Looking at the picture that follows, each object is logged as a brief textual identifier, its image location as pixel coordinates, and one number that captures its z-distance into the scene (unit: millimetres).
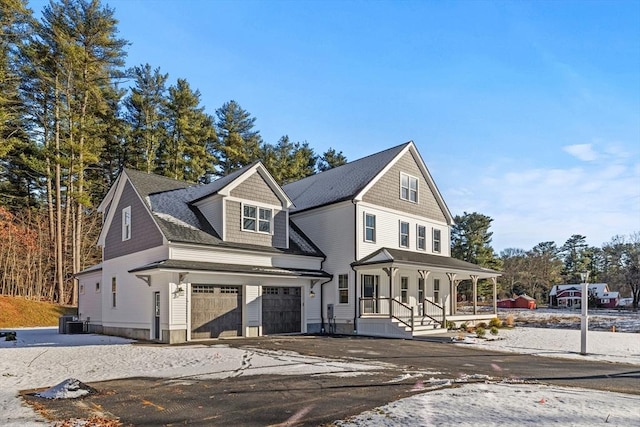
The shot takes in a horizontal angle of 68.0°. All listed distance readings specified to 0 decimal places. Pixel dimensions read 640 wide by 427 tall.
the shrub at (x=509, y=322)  24628
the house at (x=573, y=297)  65562
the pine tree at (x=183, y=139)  41625
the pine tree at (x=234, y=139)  47375
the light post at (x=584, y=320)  14680
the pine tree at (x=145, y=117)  40438
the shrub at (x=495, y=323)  22441
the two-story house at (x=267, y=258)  18844
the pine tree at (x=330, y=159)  55125
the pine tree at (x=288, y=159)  47219
